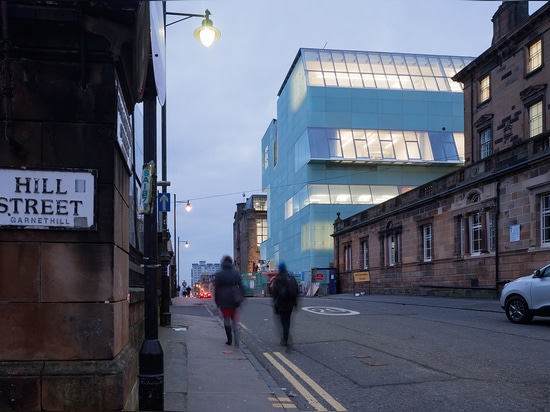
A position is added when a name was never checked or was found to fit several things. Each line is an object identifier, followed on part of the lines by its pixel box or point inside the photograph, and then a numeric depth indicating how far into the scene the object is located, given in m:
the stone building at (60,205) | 4.77
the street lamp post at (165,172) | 11.85
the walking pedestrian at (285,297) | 10.83
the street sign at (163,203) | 13.41
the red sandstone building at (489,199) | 21.67
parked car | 12.88
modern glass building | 49.25
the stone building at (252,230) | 89.81
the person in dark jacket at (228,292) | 10.90
